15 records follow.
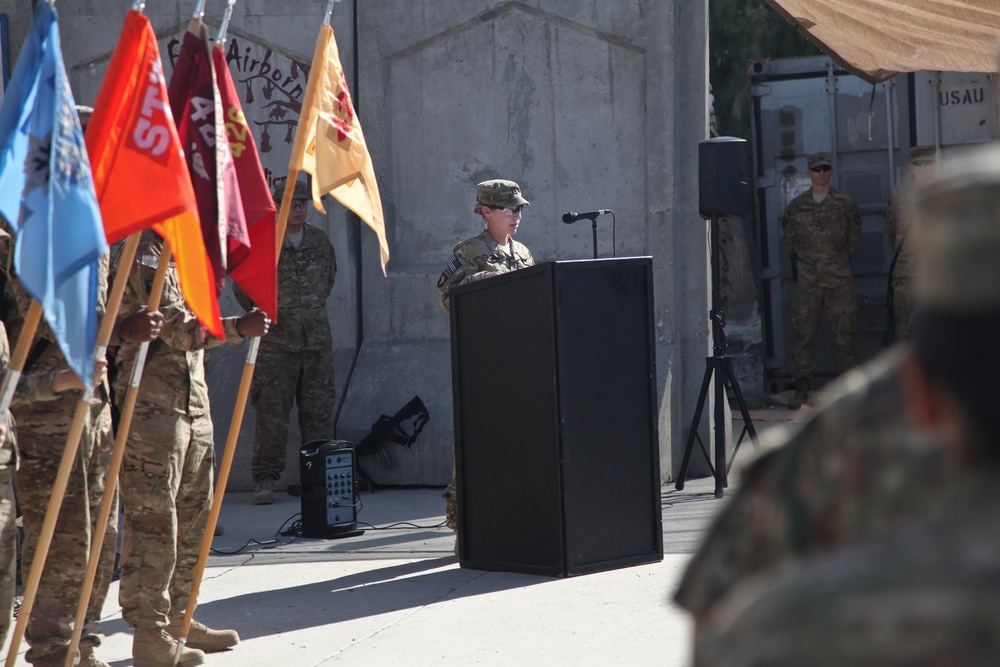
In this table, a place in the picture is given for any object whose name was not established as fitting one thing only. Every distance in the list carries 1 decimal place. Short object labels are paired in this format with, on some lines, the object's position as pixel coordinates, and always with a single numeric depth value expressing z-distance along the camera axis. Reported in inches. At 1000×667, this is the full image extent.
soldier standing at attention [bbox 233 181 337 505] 641.0
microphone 514.5
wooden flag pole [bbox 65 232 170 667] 283.1
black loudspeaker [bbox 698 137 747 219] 587.5
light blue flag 247.1
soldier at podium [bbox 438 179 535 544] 479.8
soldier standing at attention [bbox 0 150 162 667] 301.3
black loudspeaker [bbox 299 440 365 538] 529.0
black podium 422.0
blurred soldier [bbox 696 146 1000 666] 80.6
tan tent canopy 591.2
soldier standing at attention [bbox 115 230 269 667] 321.1
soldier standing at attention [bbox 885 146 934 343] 848.9
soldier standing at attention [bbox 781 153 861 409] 864.3
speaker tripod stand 591.2
